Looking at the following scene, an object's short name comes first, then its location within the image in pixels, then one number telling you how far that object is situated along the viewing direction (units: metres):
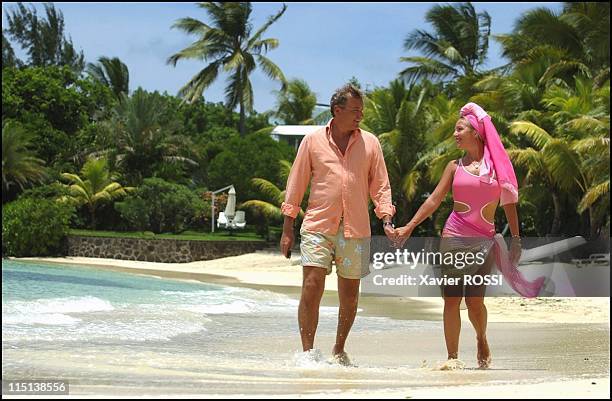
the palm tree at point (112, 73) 42.66
